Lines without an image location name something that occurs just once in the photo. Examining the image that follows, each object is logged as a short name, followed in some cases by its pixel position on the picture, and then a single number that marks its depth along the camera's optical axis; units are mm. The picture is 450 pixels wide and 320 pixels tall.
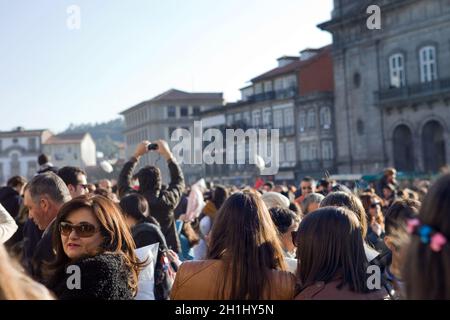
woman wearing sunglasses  3355
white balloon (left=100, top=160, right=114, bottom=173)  13905
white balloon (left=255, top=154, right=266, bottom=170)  17992
